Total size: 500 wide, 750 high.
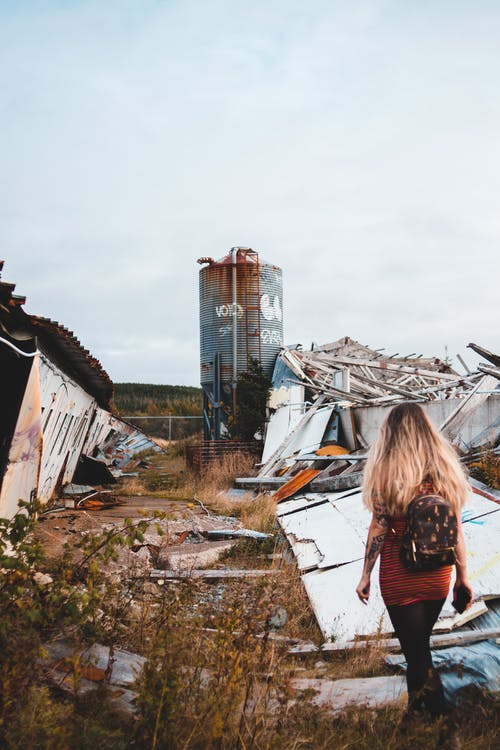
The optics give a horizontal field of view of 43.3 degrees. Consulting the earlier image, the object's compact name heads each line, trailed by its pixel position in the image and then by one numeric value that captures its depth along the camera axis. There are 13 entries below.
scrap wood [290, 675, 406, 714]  3.66
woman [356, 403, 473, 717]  3.22
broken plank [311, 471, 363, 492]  9.77
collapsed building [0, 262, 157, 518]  5.98
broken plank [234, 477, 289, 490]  12.53
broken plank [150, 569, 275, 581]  6.83
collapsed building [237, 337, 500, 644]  5.42
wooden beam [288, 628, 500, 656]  4.65
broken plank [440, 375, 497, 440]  9.82
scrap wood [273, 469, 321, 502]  11.18
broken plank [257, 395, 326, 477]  14.62
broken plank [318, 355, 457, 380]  14.80
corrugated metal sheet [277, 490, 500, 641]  5.18
